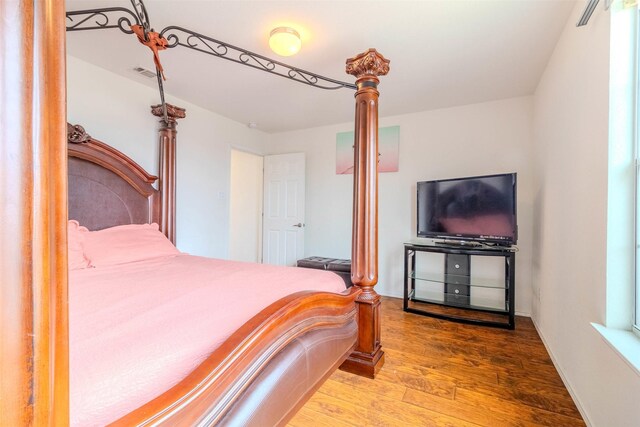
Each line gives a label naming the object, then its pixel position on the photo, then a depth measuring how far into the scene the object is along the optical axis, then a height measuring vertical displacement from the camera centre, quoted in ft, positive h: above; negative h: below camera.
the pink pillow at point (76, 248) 5.92 -0.83
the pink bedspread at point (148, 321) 2.06 -1.21
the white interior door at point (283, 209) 14.38 +0.12
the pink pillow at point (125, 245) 6.31 -0.86
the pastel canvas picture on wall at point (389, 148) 12.44 +2.87
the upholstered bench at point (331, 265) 11.58 -2.30
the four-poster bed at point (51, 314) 1.06 -0.51
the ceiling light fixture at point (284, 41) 6.36 +3.94
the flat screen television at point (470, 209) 9.23 +0.12
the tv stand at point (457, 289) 9.51 -3.02
